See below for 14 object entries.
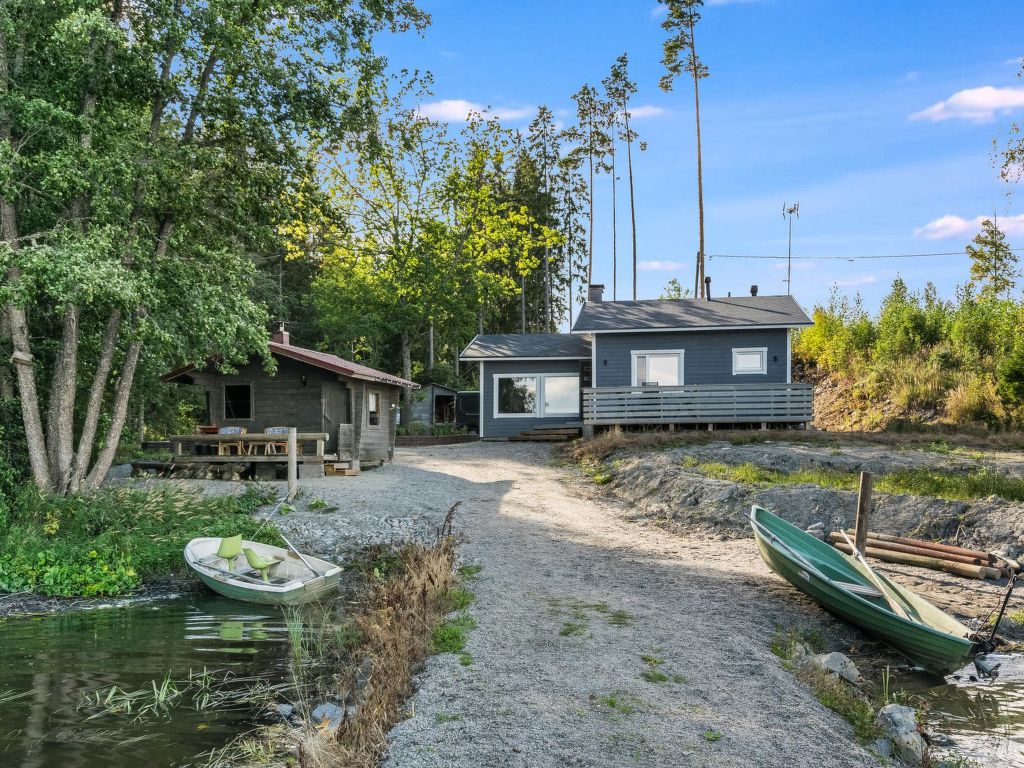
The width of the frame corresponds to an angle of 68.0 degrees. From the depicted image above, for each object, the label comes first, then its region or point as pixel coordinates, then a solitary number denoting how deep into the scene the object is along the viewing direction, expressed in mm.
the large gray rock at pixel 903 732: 5297
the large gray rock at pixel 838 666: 6707
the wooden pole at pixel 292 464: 15330
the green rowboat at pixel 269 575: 10016
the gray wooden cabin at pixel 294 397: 19359
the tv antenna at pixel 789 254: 45750
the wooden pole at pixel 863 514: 10211
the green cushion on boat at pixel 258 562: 10233
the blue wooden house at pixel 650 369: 24359
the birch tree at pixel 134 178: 12172
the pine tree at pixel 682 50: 34562
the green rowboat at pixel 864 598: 7219
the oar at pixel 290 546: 10422
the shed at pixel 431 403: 35750
